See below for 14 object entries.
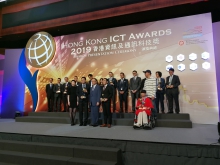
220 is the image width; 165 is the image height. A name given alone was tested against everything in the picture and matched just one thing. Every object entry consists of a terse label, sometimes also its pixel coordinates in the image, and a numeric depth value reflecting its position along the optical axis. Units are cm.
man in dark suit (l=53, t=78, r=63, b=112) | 592
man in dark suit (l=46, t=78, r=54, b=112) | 603
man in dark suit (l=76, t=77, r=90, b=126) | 446
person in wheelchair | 373
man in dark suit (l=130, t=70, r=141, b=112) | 500
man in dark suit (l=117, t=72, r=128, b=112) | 522
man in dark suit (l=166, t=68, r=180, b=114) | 467
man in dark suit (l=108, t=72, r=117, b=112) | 544
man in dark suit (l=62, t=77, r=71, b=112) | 584
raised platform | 253
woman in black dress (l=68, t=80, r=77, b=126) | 453
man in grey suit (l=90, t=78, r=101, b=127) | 434
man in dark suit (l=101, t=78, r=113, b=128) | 418
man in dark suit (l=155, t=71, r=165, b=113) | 483
